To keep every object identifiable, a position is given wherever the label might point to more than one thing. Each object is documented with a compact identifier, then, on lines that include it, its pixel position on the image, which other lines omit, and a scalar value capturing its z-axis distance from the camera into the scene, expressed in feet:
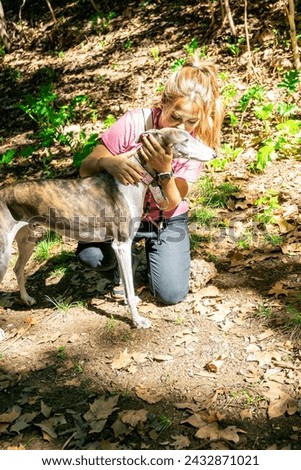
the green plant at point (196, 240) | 17.14
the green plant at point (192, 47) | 27.43
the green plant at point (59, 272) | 17.29
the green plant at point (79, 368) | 12.41
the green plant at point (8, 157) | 21.53
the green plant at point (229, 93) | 22.59
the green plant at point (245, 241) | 16.38
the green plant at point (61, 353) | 13.06
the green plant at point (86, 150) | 20.80
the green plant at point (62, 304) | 14.97
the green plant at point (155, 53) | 30.14
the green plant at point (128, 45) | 32.71
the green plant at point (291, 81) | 20.17
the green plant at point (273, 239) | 16.07
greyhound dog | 13.01
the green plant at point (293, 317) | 12.53
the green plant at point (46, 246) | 18.57
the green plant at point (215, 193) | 19.02
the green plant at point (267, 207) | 17.21
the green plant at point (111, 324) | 13.80
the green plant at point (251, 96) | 20.81
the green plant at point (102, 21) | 35.70
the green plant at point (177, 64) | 23.04
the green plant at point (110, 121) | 23.63
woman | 12.10
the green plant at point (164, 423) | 10.32
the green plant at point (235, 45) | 26.96
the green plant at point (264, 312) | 13.12
